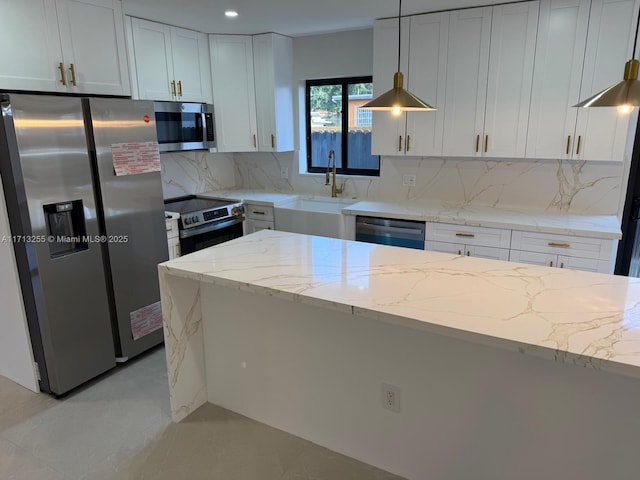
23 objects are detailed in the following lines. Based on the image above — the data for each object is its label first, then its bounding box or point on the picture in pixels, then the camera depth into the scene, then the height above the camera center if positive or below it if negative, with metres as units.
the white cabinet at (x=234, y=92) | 4.07 +0.48
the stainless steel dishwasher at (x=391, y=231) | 3.48 -0.70
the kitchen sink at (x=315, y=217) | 3.81 -0.63
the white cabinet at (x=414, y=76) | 3.43 +0.52
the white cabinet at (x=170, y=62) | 3.46 +0.67
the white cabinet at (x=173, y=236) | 3.36 -0.68
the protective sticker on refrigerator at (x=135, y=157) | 2.77 -0.08
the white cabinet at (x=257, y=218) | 4.15 -0.68
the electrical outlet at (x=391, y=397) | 1.98 -1.11
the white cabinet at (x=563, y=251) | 2.94 -0.73
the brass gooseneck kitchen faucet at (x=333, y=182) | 4.29 -0.37
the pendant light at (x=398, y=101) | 2.01 +0.19
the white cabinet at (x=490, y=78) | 3.17 +0.46
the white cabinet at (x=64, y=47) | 2.56 +0.61
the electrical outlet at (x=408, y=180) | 3.99 -0.32
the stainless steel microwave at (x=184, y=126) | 3.60 +0.16
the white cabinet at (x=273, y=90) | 4.07 +0.50
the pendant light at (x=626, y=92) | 1.57 +0.17
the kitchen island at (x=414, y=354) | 1.54 -0.89
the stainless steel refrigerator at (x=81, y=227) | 2.36 -0.48
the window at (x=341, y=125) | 4.26 +0.18
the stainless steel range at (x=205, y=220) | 3.51 -0.62
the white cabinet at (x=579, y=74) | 2.92 +0.45
